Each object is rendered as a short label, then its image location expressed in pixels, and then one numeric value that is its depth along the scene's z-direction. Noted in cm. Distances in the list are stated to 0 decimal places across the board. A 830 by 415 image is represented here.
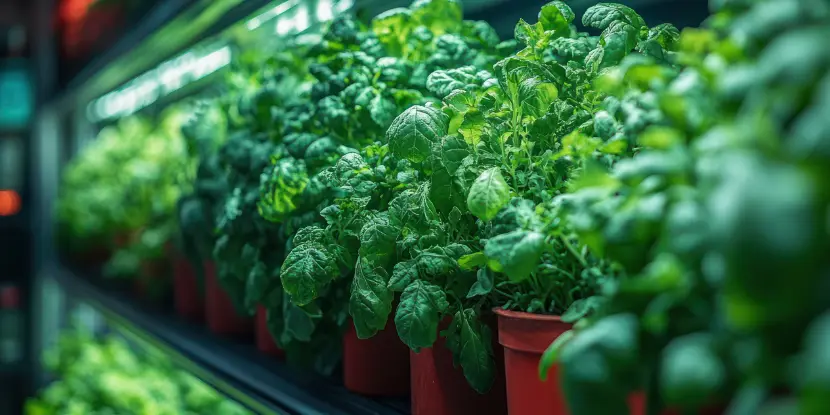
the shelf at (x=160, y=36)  197
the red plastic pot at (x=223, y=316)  182
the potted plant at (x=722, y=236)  42
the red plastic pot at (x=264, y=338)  158
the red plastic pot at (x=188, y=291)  206
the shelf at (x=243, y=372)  122
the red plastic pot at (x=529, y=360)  80
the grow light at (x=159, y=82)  251
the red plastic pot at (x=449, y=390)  101
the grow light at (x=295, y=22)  187
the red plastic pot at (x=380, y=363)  121
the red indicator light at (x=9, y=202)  432
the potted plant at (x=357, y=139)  108
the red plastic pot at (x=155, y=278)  230
